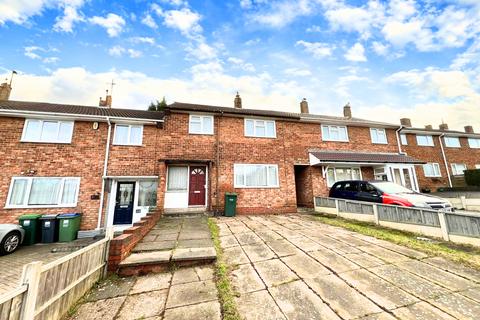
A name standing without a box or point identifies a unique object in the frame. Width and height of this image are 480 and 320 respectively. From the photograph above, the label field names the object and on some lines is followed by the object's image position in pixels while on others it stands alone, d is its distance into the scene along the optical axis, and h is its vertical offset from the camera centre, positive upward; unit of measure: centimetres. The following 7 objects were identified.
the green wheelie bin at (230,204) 995 -58
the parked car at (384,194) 704 -18
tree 2282 +1059
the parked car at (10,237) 711 -154
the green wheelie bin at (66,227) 864 -143
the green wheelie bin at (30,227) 820 -131
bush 1455 +86
